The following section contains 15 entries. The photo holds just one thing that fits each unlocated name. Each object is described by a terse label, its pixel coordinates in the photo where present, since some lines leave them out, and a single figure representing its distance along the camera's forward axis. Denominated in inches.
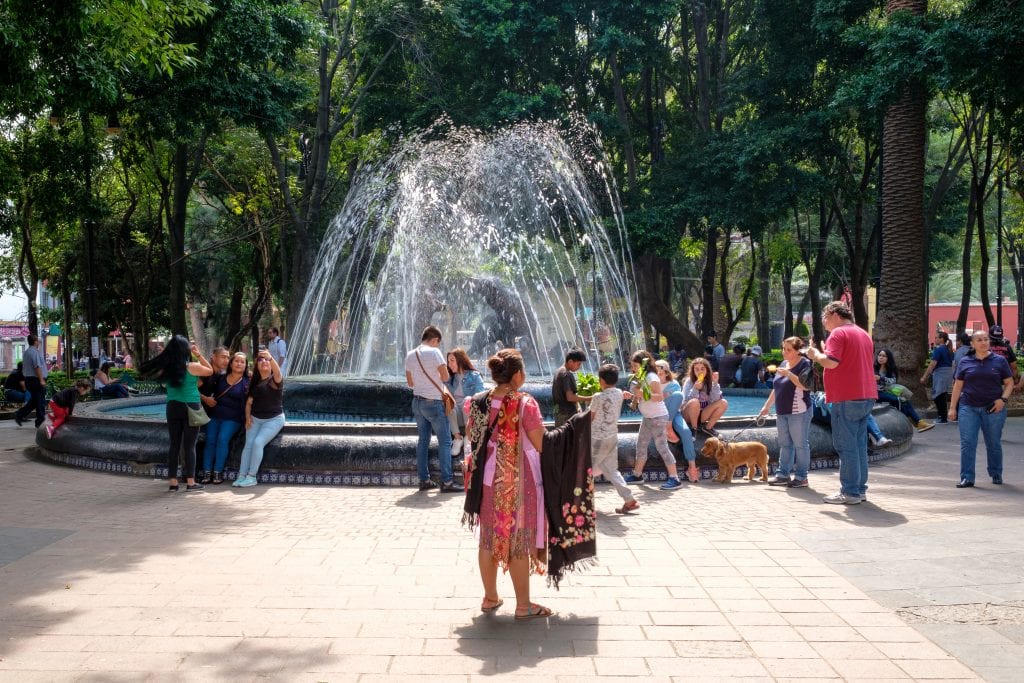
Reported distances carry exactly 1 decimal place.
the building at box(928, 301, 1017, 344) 2436.3
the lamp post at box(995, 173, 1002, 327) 934.1
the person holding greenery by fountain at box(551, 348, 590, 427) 301.6
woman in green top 346.0
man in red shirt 306.2
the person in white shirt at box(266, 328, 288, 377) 700.7
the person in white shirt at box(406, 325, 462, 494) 343.3
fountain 378.9
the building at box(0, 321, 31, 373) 2521.7
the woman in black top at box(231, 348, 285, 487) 363.6
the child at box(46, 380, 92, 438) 428.8
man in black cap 505.8
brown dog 361.4
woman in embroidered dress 185.6
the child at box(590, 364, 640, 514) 301.3
